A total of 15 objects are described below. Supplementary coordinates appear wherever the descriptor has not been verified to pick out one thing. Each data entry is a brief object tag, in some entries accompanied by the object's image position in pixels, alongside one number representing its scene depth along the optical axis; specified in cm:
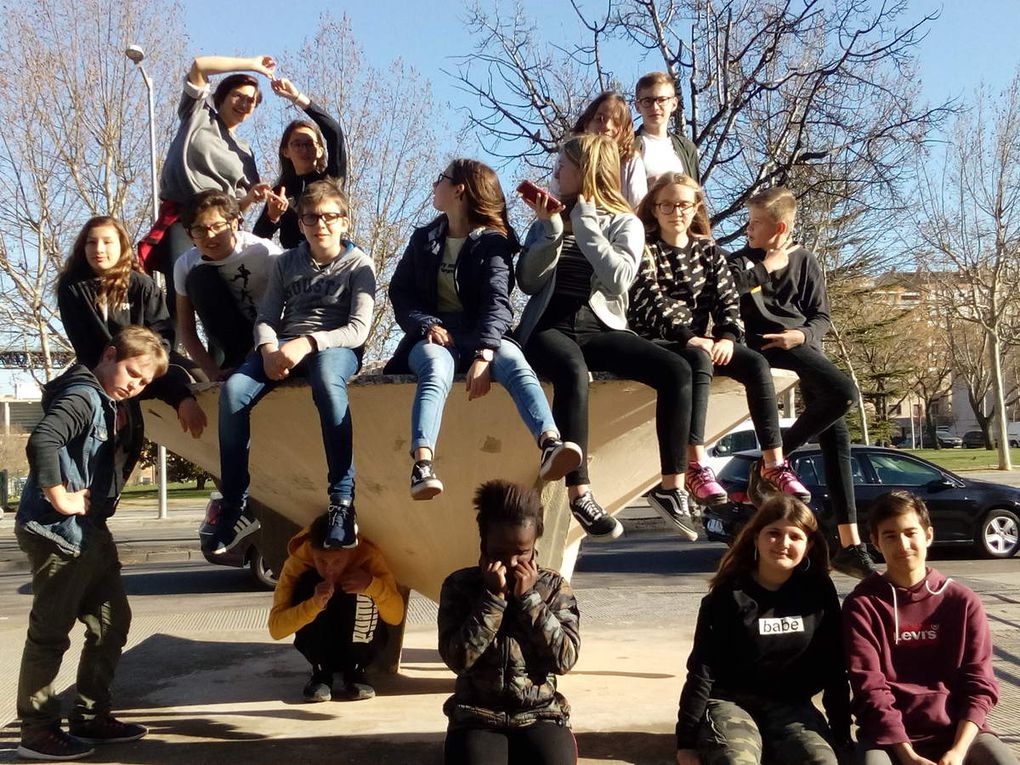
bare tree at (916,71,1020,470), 2830
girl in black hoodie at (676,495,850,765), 381
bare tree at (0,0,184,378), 2066
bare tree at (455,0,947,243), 1502
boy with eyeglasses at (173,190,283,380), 519
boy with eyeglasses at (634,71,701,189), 572
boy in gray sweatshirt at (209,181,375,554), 441
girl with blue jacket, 432
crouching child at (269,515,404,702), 540
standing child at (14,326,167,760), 432
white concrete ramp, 489
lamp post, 1755
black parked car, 1223
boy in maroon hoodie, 365
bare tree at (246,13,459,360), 2011
